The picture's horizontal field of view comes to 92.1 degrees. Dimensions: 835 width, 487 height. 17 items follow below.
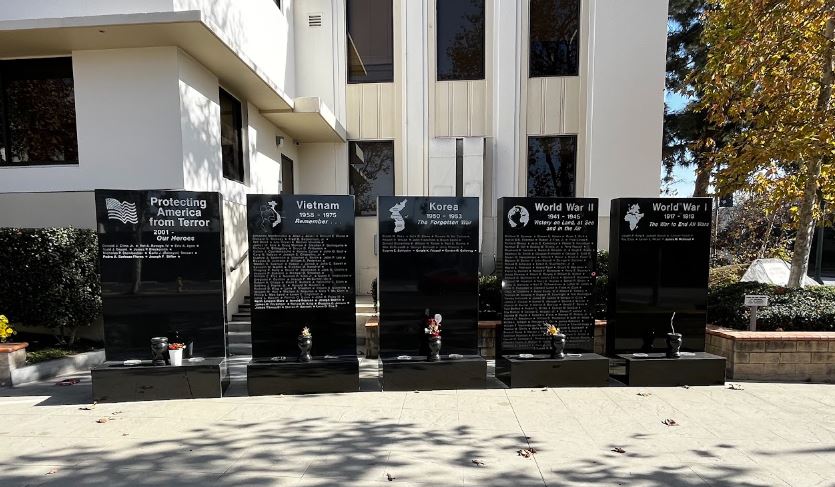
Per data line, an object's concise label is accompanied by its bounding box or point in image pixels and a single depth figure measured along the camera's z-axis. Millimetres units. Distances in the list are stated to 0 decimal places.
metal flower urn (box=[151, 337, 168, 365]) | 4781
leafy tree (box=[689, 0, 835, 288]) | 5898
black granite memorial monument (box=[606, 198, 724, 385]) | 5359
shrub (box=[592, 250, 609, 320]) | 6938
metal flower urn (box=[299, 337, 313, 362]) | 4949
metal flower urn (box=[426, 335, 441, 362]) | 5047
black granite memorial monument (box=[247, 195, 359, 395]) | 4902
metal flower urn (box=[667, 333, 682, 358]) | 5211
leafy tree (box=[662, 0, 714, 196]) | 12938
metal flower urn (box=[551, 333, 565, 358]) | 5109
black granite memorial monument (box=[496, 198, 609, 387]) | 5141
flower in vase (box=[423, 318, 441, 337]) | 5022
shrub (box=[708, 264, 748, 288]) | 7787
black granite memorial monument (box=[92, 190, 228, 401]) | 4758
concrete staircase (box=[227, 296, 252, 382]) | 6346
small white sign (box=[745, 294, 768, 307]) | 5399
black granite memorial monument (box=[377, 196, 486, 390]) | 5070
